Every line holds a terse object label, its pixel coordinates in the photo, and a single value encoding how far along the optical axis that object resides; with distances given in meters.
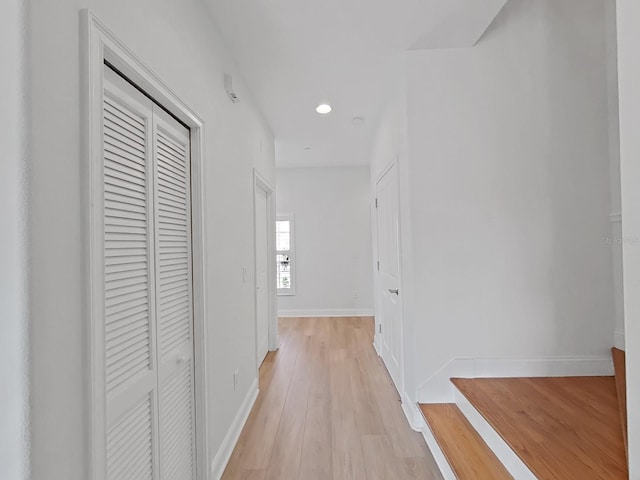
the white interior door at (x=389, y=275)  2.66
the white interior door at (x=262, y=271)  3.33
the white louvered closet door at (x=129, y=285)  1.03
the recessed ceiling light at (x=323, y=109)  3.02
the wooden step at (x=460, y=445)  1.56
